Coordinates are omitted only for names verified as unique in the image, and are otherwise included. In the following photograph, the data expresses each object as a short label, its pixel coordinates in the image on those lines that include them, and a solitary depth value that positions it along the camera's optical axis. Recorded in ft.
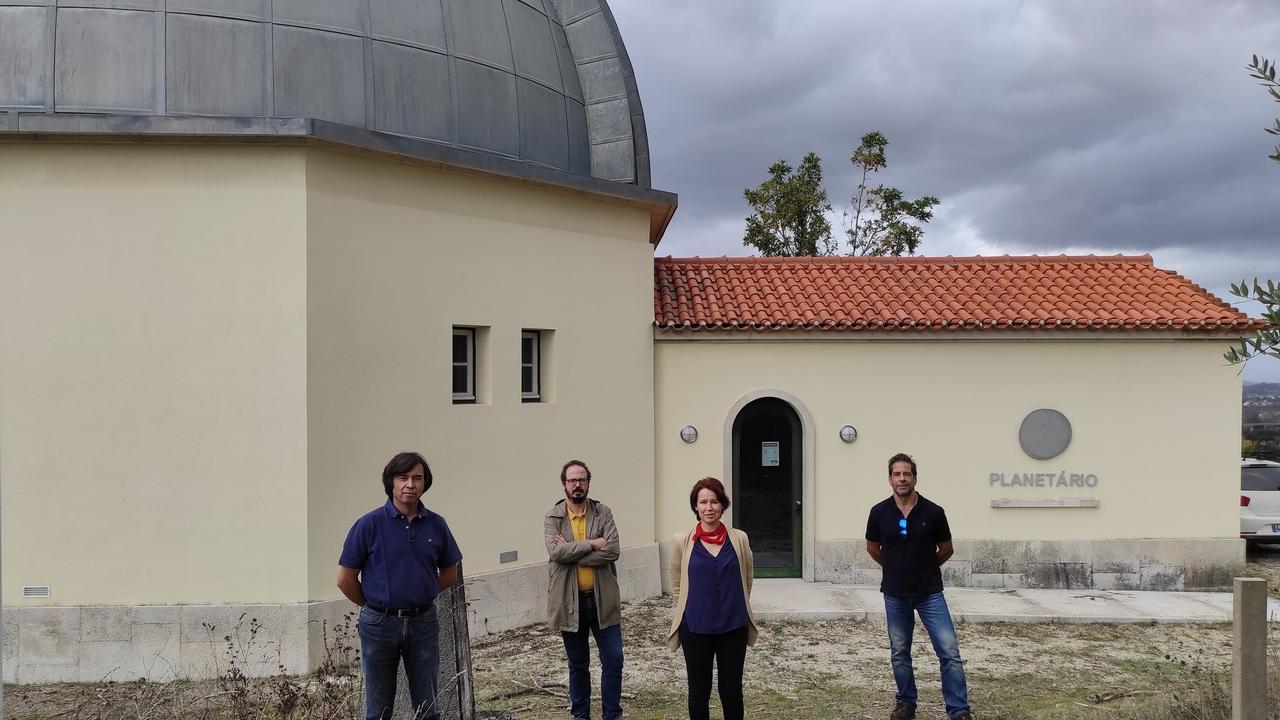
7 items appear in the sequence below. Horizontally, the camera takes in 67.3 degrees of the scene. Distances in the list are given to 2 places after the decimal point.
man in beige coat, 21.54
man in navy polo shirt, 17.62
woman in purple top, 18.45
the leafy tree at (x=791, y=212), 96.84
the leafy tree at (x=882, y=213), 99.25
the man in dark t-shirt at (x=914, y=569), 22.29
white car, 51.75
